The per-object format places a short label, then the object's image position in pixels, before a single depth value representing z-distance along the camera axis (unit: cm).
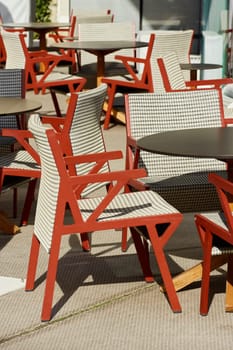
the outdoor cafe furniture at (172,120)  667
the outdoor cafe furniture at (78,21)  1481
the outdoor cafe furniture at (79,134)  646
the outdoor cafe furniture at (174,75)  870
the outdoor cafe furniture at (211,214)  512
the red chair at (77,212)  521
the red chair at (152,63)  1113
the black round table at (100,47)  1183
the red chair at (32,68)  1160
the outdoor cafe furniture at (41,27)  1561
